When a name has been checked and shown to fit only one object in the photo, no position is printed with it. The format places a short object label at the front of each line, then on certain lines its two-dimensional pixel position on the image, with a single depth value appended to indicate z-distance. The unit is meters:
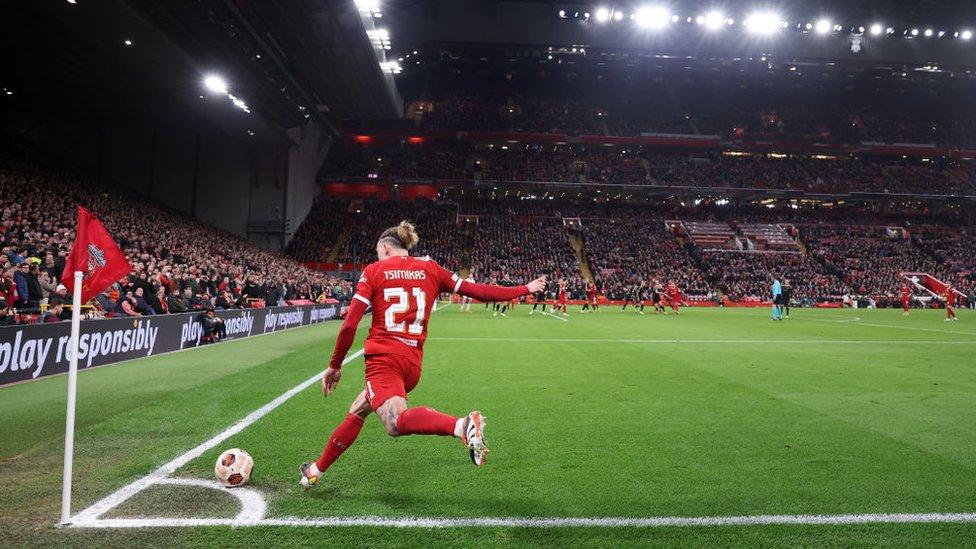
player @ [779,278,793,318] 25.22
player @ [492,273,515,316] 29.10
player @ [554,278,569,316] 28.72
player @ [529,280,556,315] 32.44
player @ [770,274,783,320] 24.47
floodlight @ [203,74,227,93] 26.59
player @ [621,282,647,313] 29.84
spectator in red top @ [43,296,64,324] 11.16
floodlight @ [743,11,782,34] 43.16
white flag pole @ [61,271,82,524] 3.37
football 4.05
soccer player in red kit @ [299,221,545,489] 3.61
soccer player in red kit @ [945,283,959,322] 25.72
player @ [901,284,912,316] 32.41
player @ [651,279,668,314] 30.06
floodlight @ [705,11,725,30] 43.31
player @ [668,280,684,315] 30.42
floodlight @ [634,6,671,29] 43.03
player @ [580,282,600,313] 33.44
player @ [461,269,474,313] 31.14
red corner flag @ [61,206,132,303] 3.89
